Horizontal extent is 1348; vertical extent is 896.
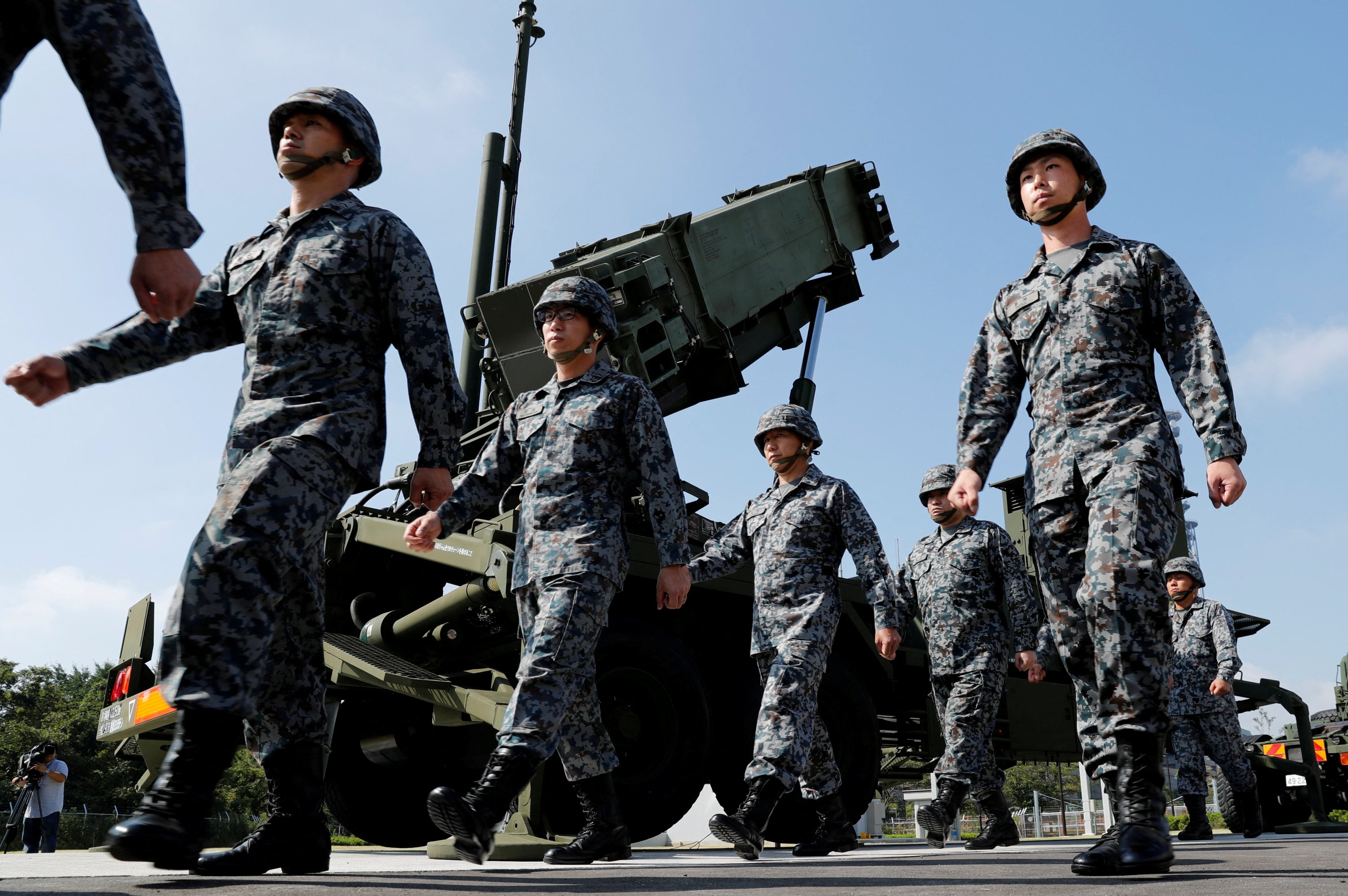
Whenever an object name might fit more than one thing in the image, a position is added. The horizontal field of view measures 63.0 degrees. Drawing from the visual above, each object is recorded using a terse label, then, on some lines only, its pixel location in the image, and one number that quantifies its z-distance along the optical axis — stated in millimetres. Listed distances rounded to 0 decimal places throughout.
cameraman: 10758
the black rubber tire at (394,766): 5391
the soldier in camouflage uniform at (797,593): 4227
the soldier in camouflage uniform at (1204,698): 7508
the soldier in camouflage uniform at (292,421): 2297
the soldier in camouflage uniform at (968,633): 5520
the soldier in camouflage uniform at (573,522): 3279
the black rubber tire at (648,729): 4969
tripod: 11891
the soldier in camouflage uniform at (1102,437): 2756
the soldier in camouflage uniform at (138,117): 1805
